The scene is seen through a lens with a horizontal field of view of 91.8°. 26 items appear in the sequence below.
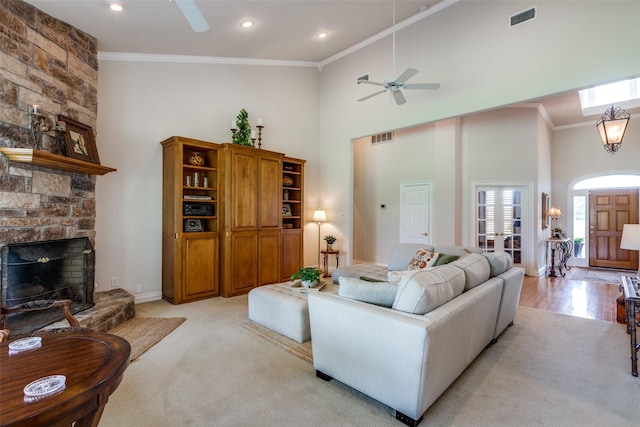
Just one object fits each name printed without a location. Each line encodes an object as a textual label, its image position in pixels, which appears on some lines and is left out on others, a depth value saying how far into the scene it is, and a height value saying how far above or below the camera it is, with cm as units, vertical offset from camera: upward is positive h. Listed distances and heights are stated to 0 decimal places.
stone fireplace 291 +41
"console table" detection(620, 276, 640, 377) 251 -85
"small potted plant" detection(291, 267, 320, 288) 365 -77
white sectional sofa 185 -80
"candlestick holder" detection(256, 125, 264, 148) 542 +134
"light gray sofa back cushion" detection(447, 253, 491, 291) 262 -51
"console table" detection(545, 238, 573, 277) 665 -95
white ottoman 314 -105
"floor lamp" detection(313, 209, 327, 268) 624 -8
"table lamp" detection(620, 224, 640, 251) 304 -26
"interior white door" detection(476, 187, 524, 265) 661 -18
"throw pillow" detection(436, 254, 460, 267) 368 -57
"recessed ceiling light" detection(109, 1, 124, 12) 336 +228
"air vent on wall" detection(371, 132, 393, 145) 734 +177
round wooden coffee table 99 -62
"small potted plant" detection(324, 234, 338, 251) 611 -55
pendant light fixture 400 +108
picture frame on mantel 339 +83
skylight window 624 +238
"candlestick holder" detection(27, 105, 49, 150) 309 +90
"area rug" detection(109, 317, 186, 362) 301 -128
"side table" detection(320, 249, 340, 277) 604 -88
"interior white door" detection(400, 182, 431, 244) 675 -3
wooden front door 703 -30
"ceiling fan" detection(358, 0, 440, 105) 370 +160
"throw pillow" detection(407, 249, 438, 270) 389 -62
